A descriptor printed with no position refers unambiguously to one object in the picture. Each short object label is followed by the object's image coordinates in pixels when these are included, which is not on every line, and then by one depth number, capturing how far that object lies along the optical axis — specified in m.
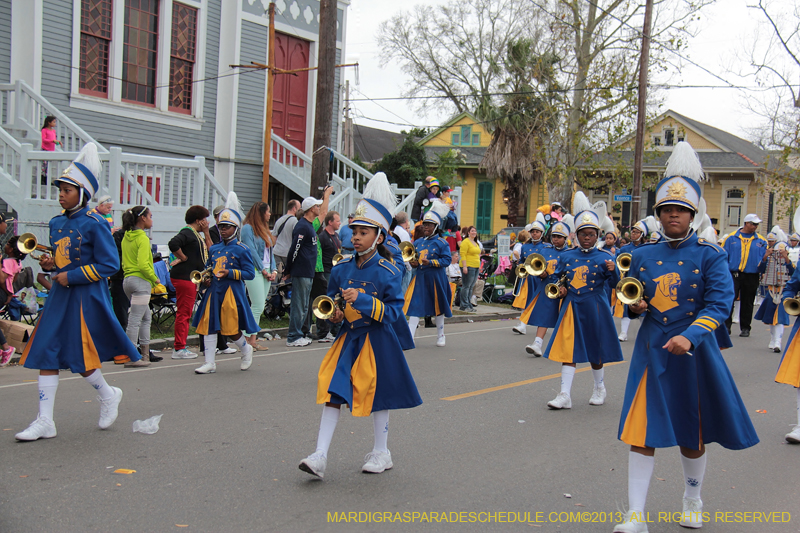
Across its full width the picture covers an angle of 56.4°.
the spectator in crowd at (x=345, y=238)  12.55
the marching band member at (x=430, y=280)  11.38
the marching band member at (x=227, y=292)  8.72
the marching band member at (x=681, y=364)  4.23
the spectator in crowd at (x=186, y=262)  9.73
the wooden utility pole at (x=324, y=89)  13.22
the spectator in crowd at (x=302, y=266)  11.16
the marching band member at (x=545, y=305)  9.88
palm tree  33.05
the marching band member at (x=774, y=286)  12.38
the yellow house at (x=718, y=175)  37.19
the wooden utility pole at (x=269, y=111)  18.56
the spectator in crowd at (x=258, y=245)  10.75
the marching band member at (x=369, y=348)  5.00
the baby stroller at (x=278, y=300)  13.18
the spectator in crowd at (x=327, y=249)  11.88
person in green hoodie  9.12
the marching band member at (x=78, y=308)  5.82
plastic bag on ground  6.14
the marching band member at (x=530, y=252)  12.54
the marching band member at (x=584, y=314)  7.61
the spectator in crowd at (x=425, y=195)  15.27
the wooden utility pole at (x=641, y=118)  22.45
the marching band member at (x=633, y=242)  11.61
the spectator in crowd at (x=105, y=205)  9.06
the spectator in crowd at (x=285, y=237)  12.38
